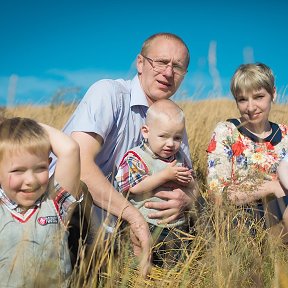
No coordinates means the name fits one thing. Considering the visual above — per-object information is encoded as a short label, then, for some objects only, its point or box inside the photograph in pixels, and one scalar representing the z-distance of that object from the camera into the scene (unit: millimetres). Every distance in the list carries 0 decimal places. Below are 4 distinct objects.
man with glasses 2777
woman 3326
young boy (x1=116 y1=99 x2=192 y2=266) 2828
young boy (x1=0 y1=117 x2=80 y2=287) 1965
